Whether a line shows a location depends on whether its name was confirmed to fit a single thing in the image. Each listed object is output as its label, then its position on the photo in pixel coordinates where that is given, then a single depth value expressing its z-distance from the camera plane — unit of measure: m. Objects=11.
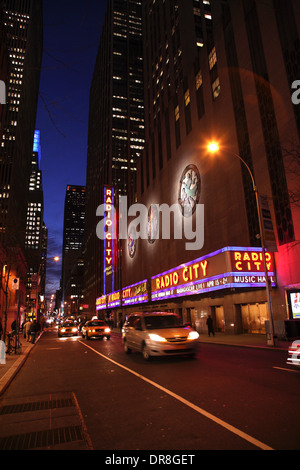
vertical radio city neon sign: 68.06
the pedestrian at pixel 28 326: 23.45
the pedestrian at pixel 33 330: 22.31
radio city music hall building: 20.84
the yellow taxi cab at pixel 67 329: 31.52
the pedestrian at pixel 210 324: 24.20
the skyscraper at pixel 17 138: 72.81
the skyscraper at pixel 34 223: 179.12
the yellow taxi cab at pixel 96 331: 24.84
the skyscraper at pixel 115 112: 111.12
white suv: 10.23
